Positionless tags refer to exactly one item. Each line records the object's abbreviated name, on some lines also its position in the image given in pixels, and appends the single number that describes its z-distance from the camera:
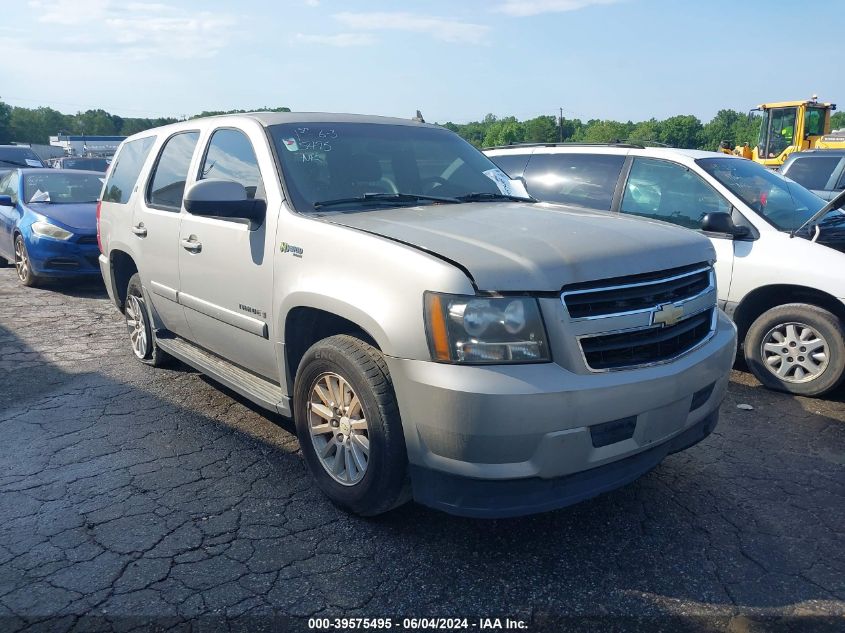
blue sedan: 8.86
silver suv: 2.63
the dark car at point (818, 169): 11.00
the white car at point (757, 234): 4.88
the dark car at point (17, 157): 17.09
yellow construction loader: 19.00
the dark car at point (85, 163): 21.78
